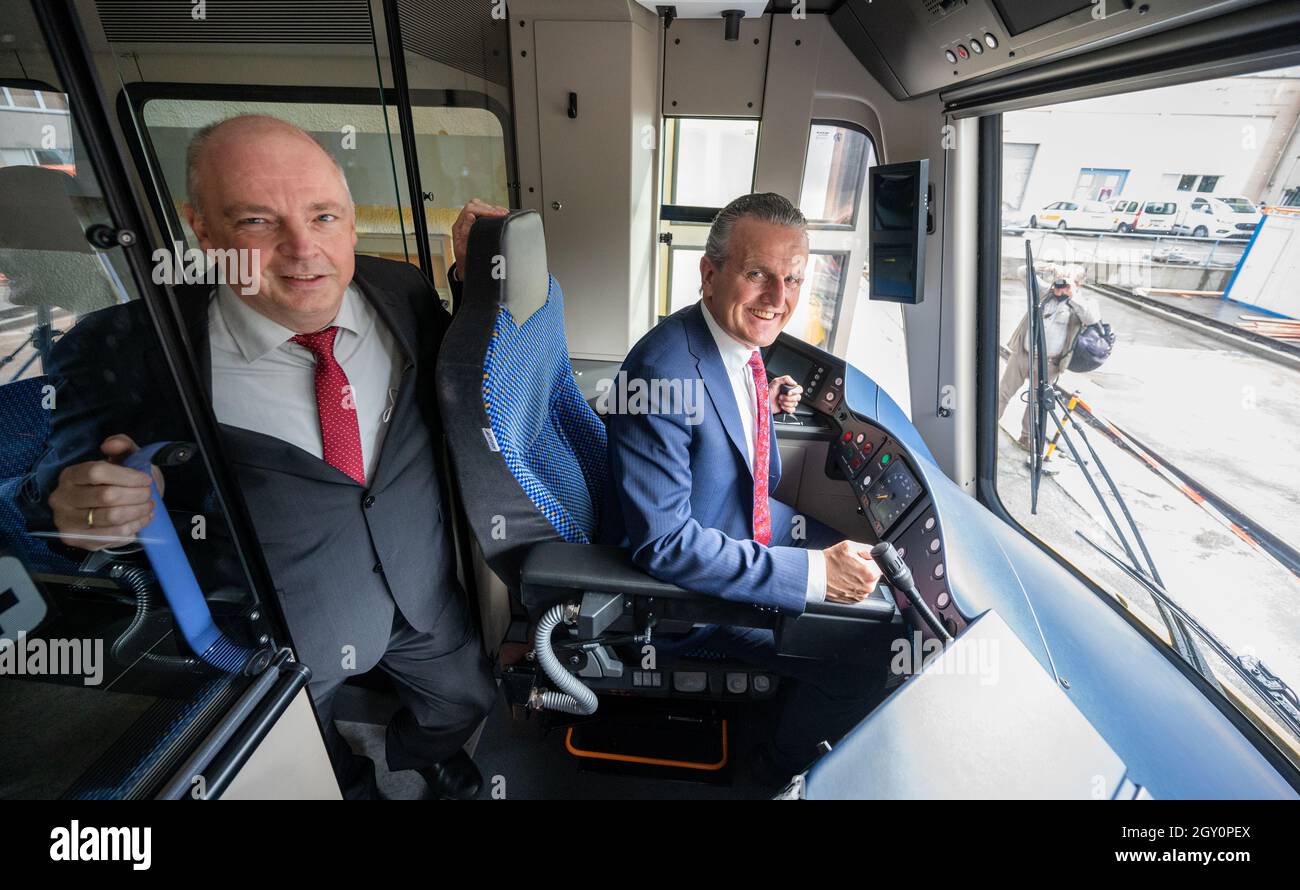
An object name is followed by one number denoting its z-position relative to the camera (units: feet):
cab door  2.43
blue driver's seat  4.09
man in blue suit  4.41
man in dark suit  3.03
